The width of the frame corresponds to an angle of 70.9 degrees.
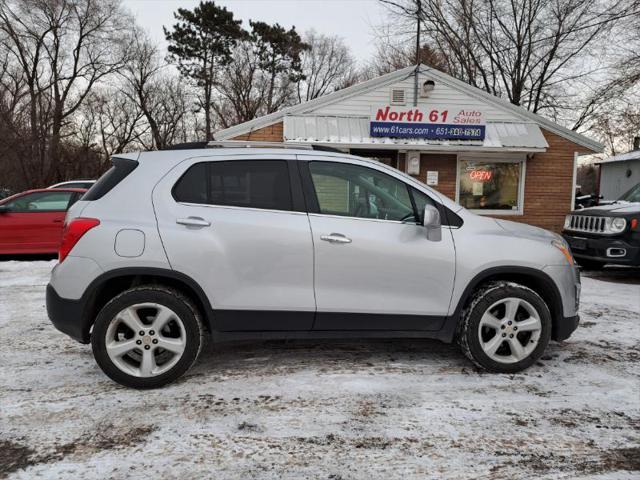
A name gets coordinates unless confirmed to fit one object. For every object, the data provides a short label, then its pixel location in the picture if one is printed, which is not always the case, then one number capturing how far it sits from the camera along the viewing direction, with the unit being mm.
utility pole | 11898
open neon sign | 12570
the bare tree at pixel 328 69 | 41156
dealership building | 11609
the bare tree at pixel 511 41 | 22891
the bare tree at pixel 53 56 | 26438
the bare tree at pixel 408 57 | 26141
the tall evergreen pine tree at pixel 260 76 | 34844
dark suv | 6973
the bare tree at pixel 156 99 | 33844
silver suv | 3121
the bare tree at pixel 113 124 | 32031
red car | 8578
